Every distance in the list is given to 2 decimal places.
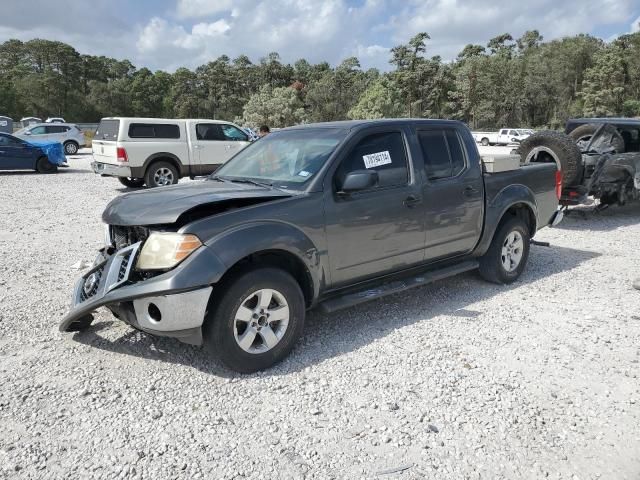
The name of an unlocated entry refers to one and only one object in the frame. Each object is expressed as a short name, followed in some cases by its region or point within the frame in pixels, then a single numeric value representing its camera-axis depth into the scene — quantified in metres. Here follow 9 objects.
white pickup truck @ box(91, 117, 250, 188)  12.69
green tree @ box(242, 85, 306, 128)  53.31
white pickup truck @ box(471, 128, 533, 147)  42.48
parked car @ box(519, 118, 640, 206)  8.64
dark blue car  16.67
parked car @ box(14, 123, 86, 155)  24.97
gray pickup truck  3.34
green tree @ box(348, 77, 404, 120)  51.06
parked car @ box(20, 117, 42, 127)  41.97
